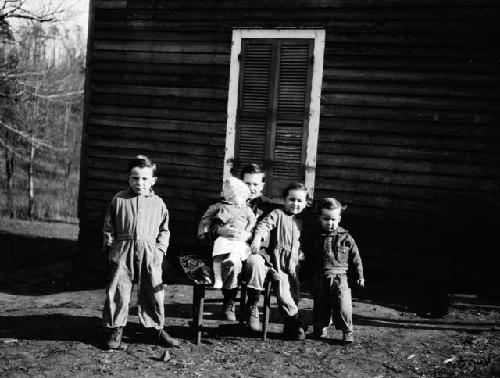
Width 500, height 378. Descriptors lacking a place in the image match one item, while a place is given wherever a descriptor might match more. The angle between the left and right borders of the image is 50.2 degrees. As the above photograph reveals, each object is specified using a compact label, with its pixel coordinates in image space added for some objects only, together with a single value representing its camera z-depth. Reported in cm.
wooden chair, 444
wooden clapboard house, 666
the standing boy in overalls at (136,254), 427
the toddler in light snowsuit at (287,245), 464
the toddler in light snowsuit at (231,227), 453
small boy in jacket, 463
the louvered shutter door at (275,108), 722
